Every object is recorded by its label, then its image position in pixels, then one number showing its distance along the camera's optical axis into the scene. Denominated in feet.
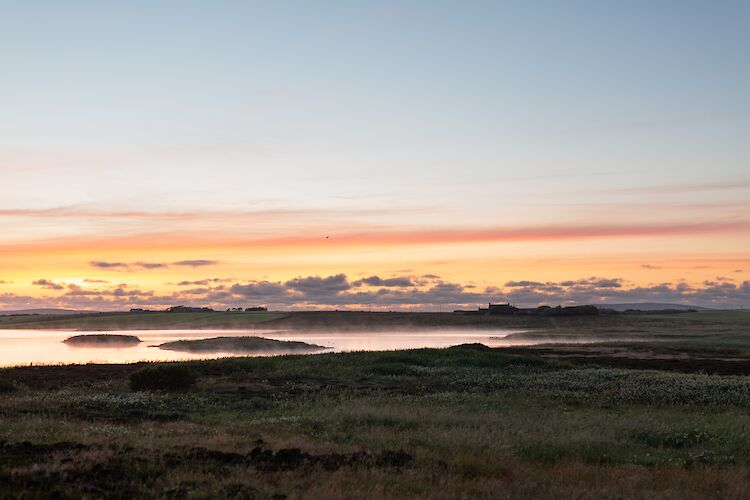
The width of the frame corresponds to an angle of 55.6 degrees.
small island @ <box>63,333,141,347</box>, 291.28
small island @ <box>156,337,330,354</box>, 247.50
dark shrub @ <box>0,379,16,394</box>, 102.33
